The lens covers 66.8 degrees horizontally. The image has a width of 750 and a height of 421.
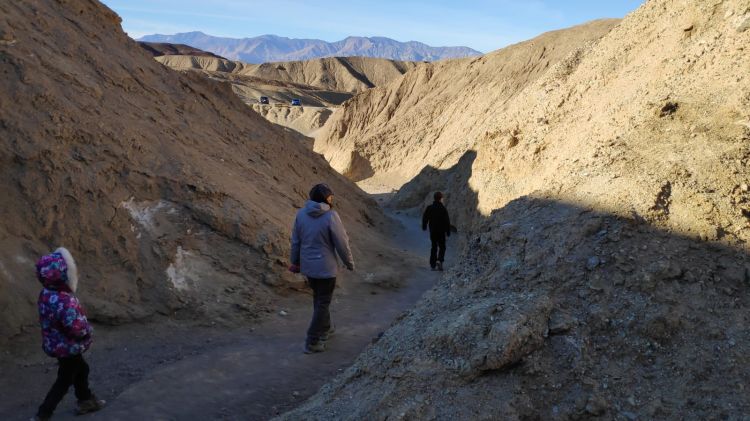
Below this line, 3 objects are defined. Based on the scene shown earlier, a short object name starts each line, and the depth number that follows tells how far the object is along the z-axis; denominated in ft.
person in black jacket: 29.66
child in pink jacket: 12.64
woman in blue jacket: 16.90
